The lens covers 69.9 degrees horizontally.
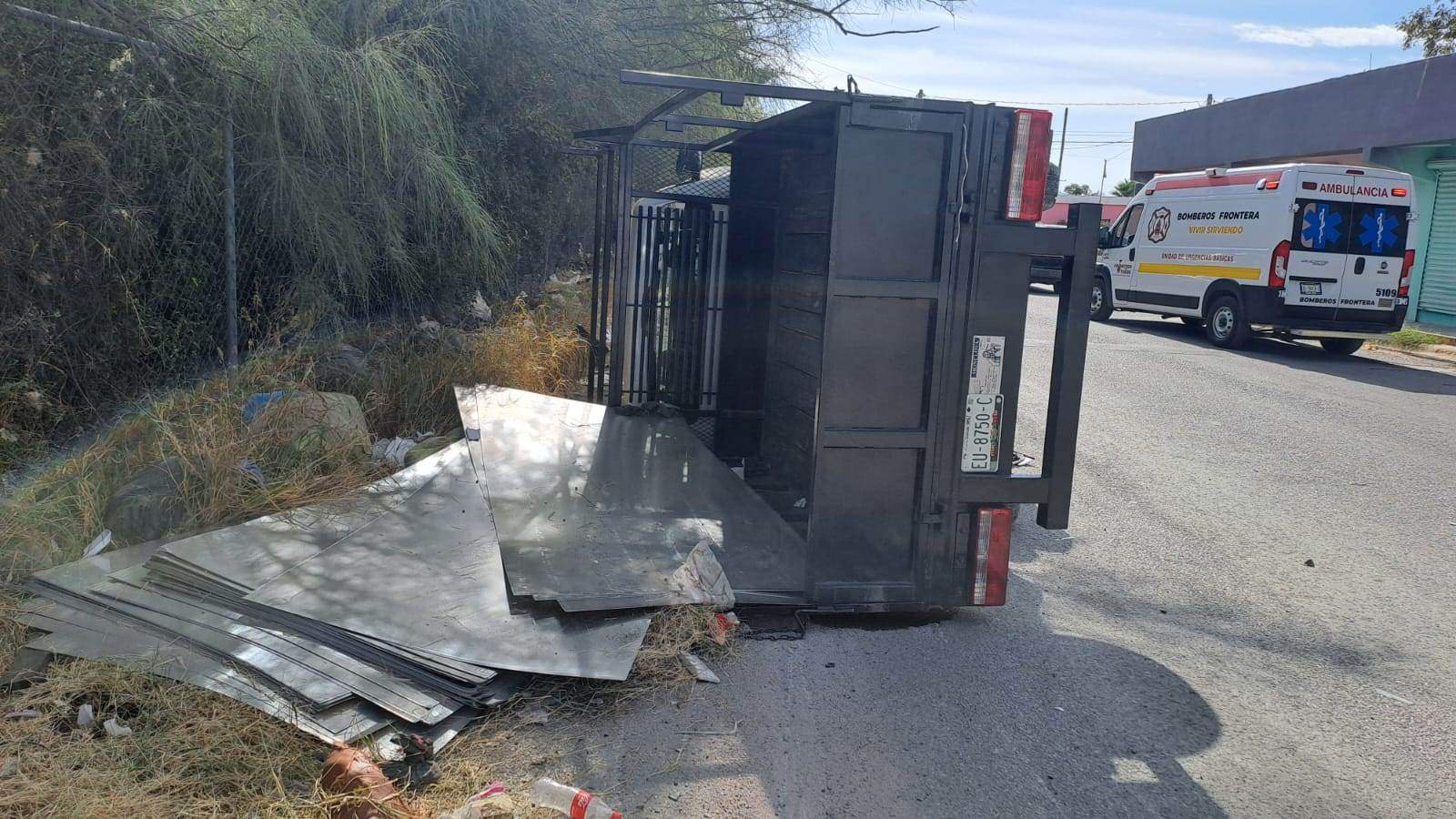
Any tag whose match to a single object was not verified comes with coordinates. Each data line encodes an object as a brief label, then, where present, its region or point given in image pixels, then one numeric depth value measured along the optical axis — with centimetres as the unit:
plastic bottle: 309
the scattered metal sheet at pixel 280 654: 358
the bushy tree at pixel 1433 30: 2278
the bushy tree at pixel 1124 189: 5275
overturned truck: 448
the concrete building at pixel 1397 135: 1808
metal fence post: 594
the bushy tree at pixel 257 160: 532
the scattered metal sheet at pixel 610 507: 463
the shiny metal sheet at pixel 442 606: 393
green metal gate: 1900
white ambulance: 1429
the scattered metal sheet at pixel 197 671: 340
